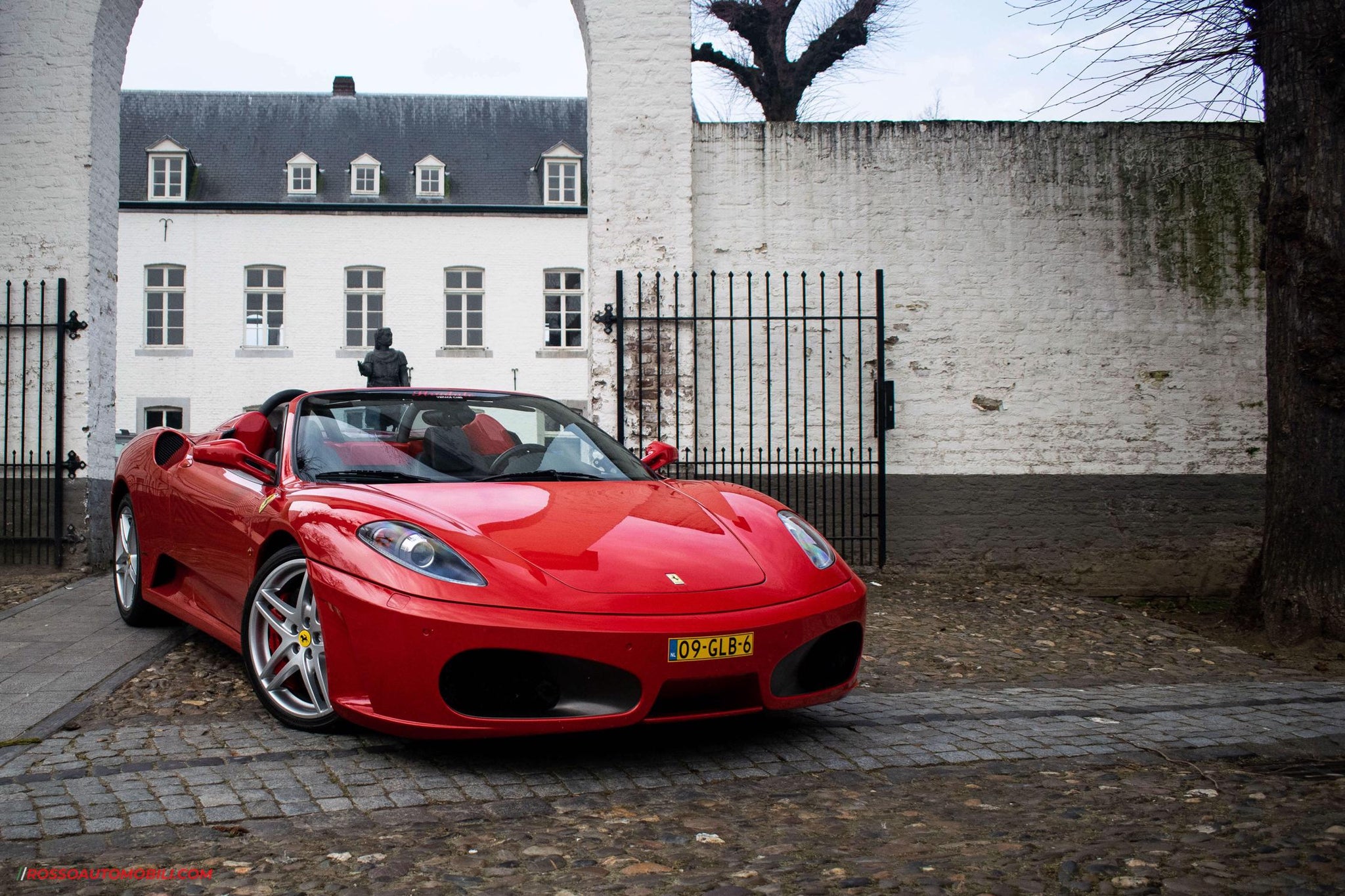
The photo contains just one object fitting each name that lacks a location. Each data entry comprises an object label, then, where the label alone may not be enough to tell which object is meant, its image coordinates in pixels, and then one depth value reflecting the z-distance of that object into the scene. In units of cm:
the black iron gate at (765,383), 846
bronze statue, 1231
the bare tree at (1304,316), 612
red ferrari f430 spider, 312
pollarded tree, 1675
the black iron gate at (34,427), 823
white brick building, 2955
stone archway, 842
